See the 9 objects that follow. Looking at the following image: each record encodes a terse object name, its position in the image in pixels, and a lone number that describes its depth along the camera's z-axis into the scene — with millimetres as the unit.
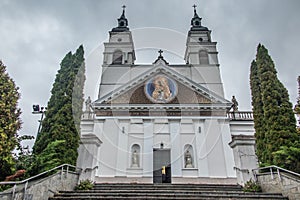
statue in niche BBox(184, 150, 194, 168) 14703
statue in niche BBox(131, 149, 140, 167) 14696
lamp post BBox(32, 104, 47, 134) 14352
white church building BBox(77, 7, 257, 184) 14414
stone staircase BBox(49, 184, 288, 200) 6594
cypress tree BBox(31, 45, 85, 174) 8998
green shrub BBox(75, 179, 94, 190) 8368
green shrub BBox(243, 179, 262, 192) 7853
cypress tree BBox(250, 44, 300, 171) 8672
